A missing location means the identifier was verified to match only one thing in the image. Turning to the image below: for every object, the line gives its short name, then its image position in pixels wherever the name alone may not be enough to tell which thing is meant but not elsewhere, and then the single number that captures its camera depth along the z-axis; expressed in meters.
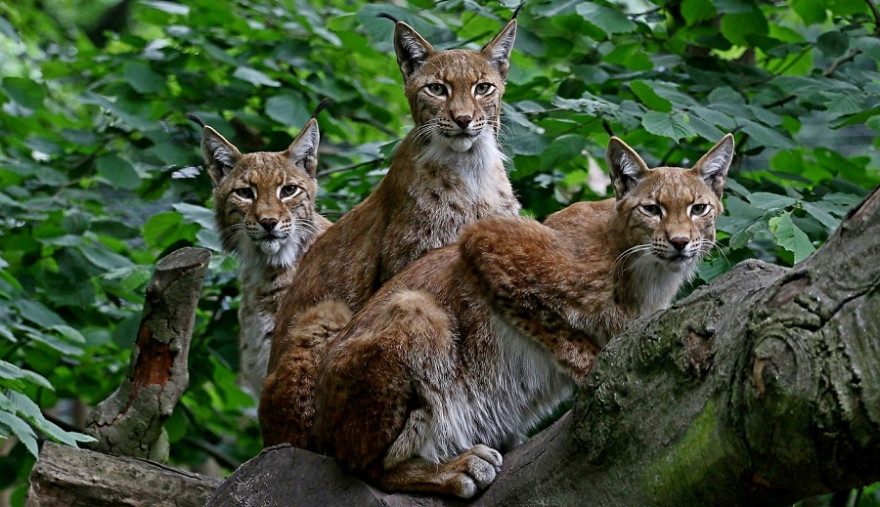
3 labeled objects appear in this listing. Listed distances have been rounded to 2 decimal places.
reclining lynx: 9.31
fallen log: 5.80
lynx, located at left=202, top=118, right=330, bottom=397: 14.14
